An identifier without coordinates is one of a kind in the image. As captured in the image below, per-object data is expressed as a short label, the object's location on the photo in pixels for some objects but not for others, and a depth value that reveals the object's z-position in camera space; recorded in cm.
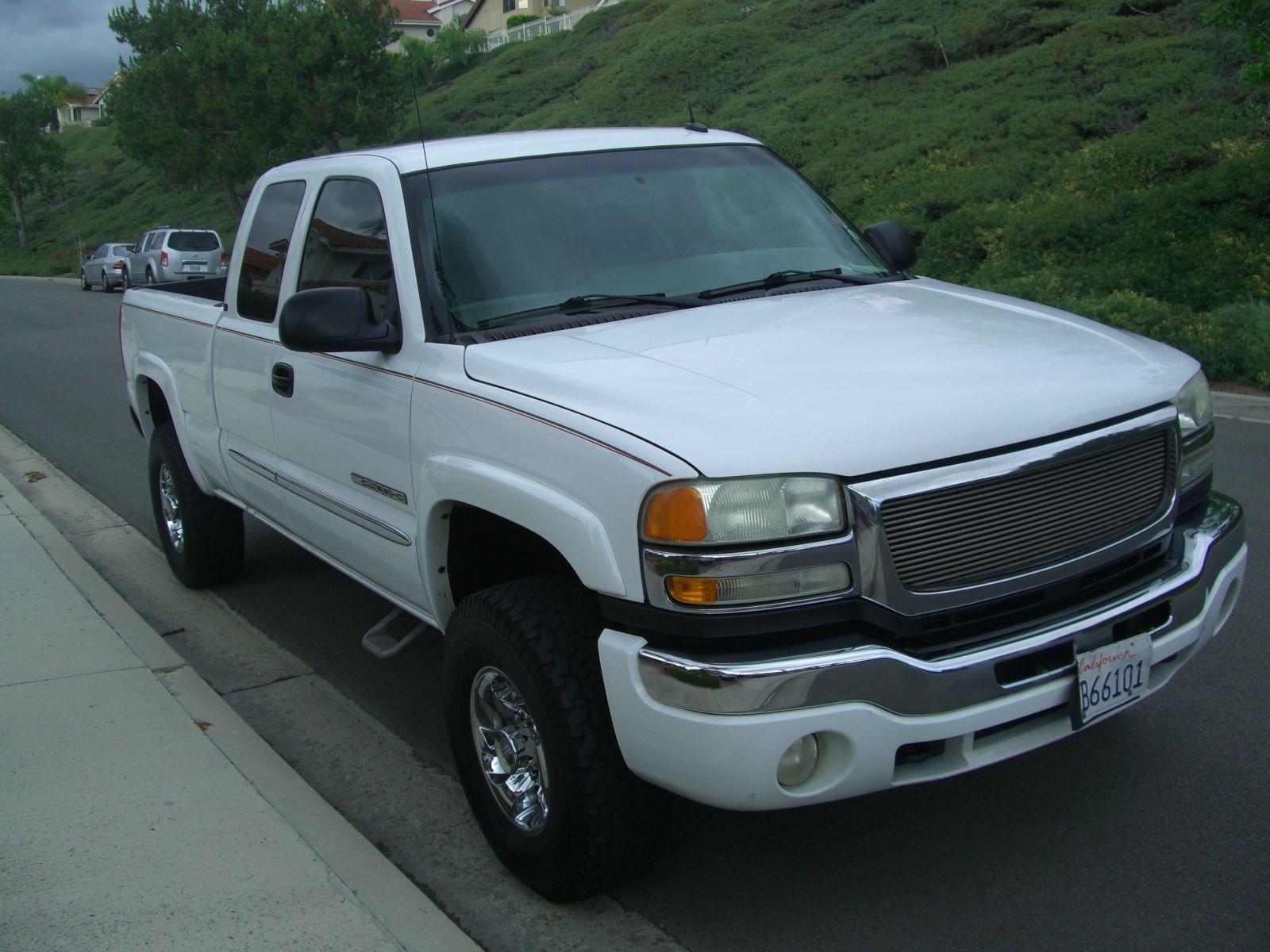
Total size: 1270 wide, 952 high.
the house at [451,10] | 8738
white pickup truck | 270
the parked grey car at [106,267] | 3503
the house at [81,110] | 12590
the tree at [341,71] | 4250
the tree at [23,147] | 6800
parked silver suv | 3181
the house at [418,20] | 8819
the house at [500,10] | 7331
